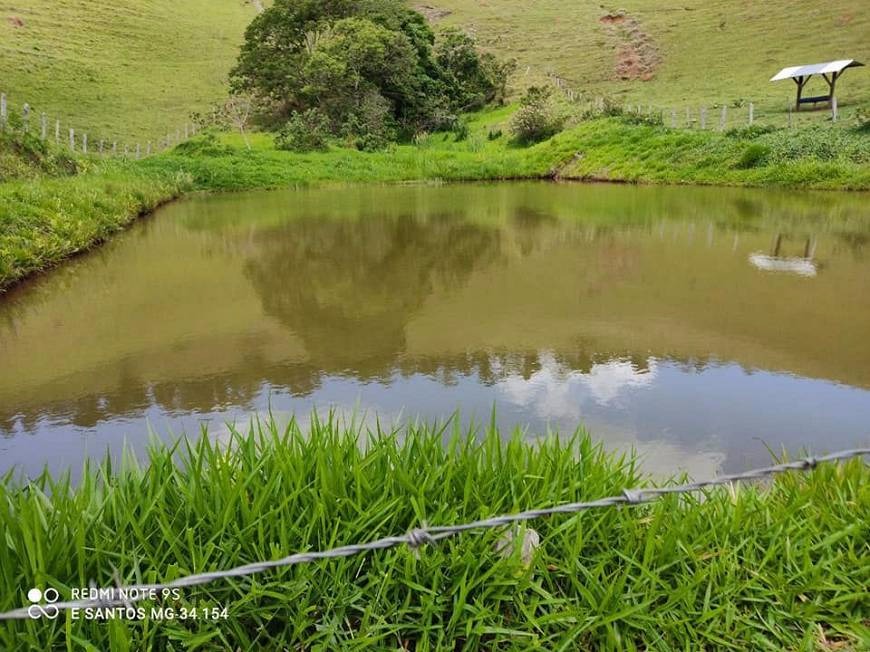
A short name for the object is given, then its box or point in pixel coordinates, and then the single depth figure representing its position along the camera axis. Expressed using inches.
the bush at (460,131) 1230.9
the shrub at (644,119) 899.4
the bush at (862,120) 701.3
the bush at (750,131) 775.1
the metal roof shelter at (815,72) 863.7
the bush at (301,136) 1112.8
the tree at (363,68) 1238.9
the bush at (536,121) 1069.1
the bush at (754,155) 724.7
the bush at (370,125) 1184.8
